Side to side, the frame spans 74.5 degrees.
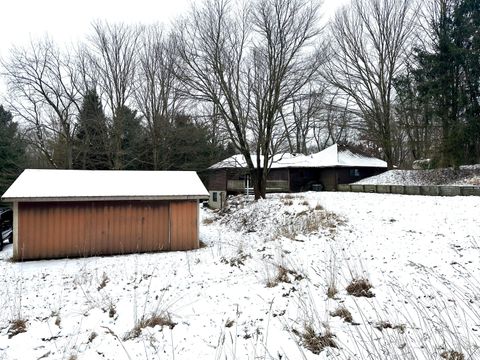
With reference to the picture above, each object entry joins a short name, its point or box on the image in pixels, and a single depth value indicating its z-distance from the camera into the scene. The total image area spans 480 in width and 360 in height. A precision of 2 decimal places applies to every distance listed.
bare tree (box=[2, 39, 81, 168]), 23.71
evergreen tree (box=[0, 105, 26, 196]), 23.22
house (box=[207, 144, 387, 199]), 28.09
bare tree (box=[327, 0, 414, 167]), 27.16
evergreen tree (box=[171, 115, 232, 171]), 25.62
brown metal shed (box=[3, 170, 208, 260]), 11.10
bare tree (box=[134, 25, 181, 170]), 26.70
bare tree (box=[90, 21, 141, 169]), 25.84
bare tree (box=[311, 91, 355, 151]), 26.81
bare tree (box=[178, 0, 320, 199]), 19.44
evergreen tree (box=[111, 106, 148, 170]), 24.61
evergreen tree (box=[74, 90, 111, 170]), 24.50
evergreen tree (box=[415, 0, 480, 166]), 19.45
